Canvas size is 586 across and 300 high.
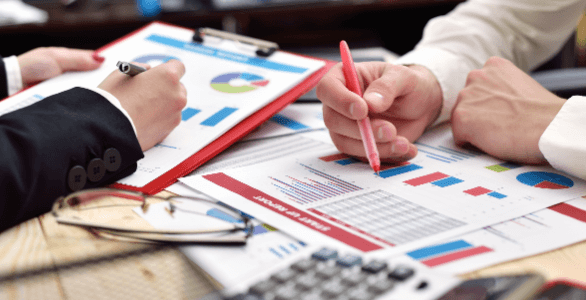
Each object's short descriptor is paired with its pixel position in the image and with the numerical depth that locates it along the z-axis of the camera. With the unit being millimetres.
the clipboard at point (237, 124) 500
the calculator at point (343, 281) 263
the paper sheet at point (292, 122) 675
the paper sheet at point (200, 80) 573
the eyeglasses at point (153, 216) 370
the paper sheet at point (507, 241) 335
